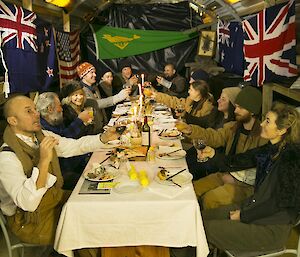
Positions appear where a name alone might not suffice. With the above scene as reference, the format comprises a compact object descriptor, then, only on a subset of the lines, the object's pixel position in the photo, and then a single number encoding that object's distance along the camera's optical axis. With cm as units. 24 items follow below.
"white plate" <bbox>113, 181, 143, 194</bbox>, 248
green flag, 916
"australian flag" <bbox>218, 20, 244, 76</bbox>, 693
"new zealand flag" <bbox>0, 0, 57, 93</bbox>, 429
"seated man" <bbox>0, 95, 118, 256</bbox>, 235
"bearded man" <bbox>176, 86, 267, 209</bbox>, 314
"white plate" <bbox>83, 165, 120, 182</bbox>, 268
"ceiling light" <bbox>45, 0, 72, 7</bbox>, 646
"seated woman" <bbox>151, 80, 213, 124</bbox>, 516
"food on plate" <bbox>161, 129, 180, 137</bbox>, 401
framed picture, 873
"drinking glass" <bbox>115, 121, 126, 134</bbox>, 342
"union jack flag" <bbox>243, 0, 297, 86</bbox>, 415
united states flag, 680
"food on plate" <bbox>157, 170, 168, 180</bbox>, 267
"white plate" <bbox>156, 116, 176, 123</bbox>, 498
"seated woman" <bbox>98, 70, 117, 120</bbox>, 740
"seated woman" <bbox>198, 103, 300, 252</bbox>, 236
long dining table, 234
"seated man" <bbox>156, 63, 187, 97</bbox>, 766
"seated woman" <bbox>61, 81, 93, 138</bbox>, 435
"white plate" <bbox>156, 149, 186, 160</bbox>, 318
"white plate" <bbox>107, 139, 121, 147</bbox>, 368
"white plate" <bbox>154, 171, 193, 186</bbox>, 259
